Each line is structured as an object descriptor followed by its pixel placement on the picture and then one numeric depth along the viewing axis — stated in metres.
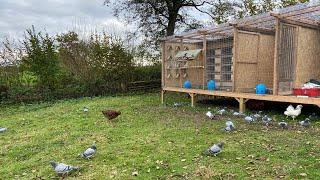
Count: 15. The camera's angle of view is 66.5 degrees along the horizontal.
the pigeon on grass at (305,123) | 5.73
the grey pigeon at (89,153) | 4.27
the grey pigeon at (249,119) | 6.12
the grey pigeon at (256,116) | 6.57
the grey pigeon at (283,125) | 5.59
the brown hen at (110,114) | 6.66
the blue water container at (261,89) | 7.00
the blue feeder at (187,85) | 9.42
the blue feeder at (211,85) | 8.44
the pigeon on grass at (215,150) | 4.08
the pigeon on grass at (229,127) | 5.34
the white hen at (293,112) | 6.24
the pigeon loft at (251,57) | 6.59
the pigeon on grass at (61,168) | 3.70
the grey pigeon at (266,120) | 6.06
